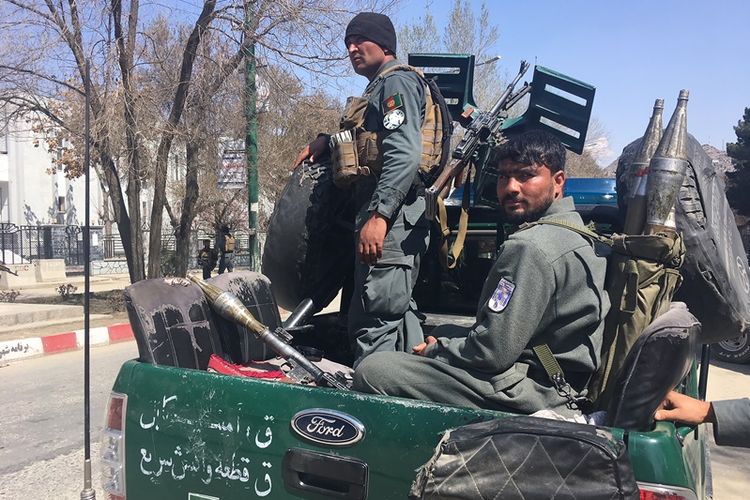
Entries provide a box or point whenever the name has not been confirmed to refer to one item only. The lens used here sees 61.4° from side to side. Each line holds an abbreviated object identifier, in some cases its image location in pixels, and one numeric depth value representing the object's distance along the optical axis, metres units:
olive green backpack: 1.78
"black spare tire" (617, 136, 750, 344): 2.10
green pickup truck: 1.54
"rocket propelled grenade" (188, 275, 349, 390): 2.39
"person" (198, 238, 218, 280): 16.42
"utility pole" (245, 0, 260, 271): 10.05
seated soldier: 1.79
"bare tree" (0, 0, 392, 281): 10.09
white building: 30.32
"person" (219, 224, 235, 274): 17.14
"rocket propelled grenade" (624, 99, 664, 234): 1.87
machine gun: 2.74
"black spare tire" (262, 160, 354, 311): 2.97
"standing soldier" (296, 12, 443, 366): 2.60
